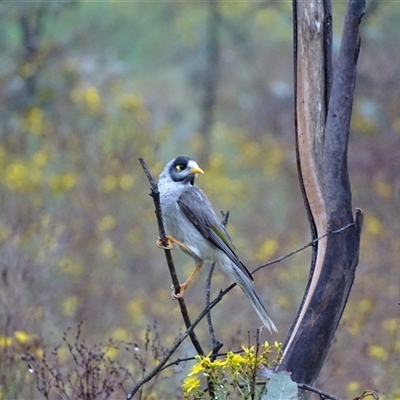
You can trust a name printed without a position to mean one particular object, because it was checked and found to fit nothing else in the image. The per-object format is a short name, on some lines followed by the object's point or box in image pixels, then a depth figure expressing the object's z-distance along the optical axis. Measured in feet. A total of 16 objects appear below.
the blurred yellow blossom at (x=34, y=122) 75.56
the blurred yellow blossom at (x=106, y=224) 71.08
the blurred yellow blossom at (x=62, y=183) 70.74
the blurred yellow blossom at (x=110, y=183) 73.97
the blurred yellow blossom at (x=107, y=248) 69.46
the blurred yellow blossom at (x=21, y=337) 35.10
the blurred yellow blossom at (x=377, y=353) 44.32
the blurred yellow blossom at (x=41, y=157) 72.28
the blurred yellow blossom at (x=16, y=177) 68.80
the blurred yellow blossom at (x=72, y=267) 60.28
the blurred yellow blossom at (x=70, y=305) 53.39
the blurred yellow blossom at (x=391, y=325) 45.36
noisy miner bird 35.91
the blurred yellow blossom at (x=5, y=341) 34.78
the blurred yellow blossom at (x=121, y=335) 53.52
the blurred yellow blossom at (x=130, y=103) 78.41
